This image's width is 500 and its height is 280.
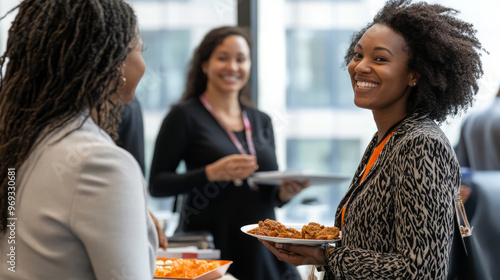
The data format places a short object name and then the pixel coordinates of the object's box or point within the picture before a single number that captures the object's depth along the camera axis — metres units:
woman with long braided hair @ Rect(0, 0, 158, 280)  1.01
